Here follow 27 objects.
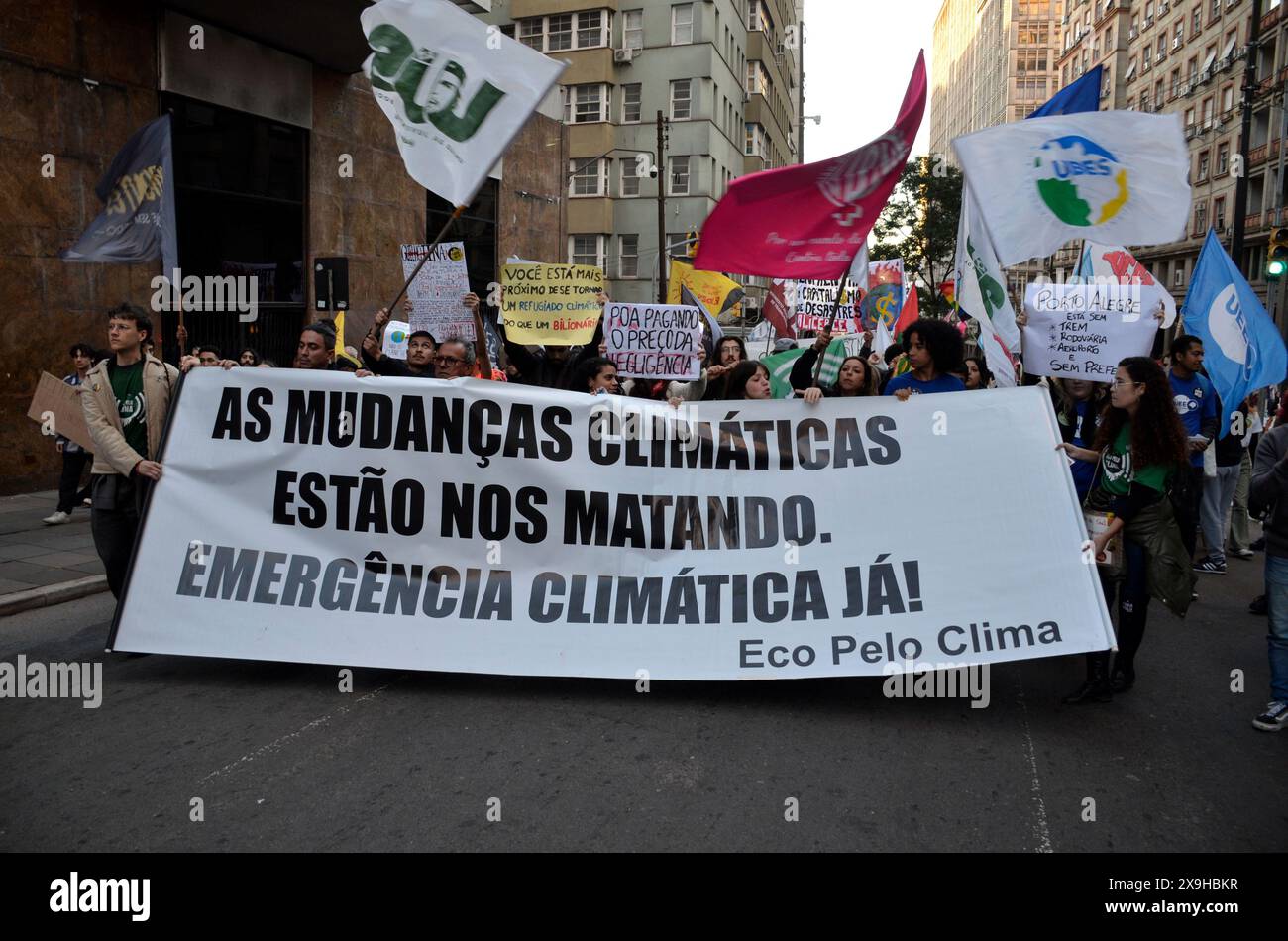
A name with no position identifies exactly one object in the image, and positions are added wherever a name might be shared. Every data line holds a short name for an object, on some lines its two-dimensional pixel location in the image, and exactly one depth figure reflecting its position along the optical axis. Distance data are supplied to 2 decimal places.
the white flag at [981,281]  6.19
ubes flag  5.54
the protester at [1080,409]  6.50
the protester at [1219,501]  8.69
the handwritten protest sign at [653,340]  9.55
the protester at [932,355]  5.63
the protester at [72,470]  9.82
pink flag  5.22
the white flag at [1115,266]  7.93
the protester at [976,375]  9.06
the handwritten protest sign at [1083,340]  6.10
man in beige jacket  5.51
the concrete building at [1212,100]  46.22
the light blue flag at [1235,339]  7.73
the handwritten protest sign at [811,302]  15.20
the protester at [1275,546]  4.59
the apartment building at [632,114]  39.41
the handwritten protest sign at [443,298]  7.96
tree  38.62
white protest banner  4.82
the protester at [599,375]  6.52
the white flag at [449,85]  5.63
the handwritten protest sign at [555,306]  8.77
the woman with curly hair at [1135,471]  4.85
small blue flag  6.70
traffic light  16.23
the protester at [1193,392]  7.79
